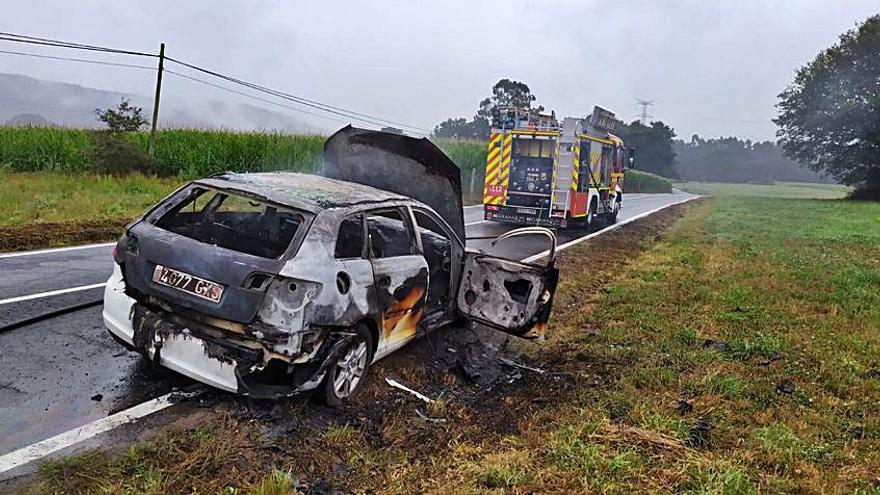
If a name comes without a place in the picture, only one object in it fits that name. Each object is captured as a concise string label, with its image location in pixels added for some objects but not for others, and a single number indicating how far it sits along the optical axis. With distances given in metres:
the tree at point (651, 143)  82.31
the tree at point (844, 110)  43.75
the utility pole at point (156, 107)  18.98
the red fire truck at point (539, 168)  15.74
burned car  3.91
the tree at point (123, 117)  21.45
